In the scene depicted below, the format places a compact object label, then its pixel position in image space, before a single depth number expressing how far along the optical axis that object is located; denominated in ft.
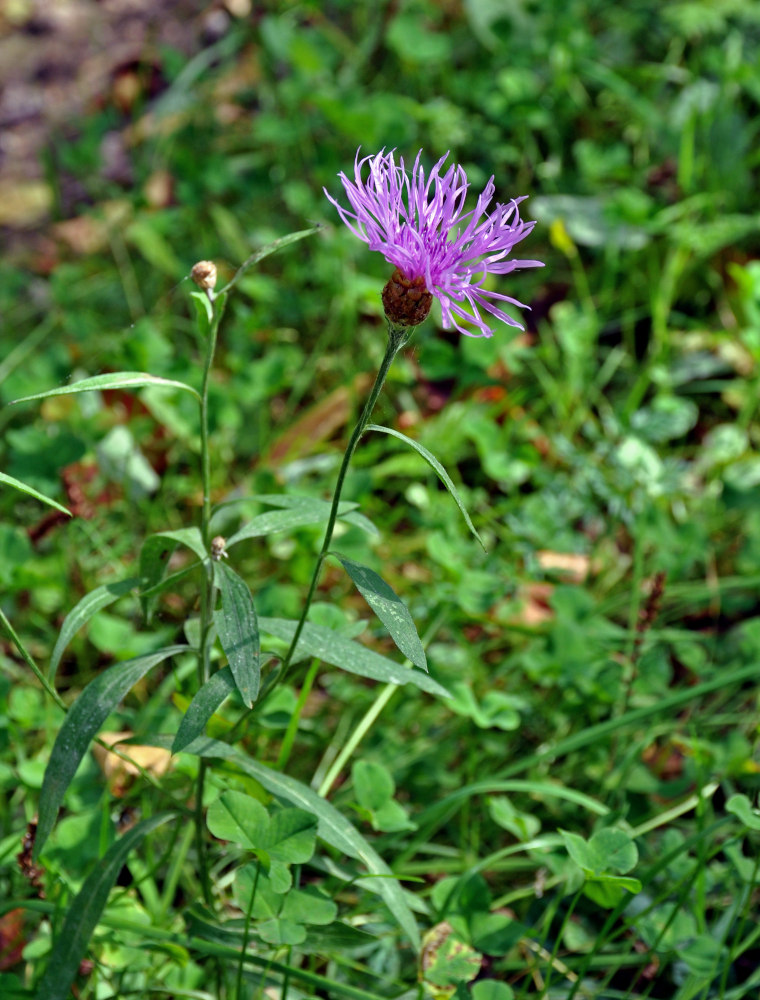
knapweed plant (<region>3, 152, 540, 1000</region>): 2.57
